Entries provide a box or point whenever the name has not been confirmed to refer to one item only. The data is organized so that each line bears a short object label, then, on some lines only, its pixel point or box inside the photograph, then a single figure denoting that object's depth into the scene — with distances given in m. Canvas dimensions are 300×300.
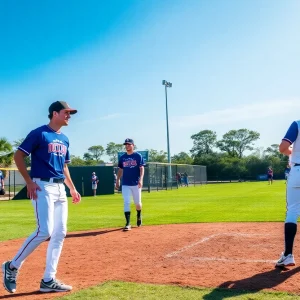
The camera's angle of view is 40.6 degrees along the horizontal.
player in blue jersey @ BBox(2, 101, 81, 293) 4.77
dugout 32.69
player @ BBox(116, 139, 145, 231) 10.37
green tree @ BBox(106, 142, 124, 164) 136.12
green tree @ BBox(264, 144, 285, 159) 110.06
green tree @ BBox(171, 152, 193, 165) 107.88
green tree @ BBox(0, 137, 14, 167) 36.69
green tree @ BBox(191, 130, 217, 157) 127.94
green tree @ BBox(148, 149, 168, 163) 121.69
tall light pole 51.10
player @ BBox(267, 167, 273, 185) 46.11
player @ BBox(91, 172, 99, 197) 30.20
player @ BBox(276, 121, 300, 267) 5.32
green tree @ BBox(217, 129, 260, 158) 121.62
